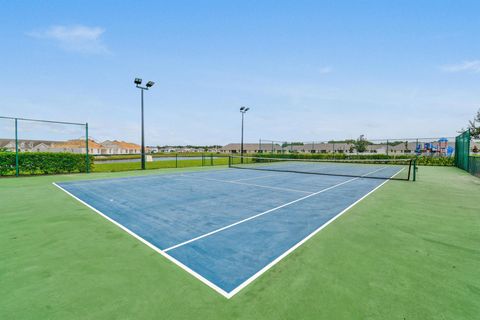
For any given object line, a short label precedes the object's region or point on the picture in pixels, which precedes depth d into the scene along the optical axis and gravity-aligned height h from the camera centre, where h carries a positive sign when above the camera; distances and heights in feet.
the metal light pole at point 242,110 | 94.17 +17.40
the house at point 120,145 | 308.21 +10.60
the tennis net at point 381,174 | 50.16 -5.20
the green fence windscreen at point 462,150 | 62.39 +0.99
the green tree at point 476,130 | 103.36 +10.30
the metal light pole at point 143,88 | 61.13 +17.69
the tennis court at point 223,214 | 12.09 -5.46
